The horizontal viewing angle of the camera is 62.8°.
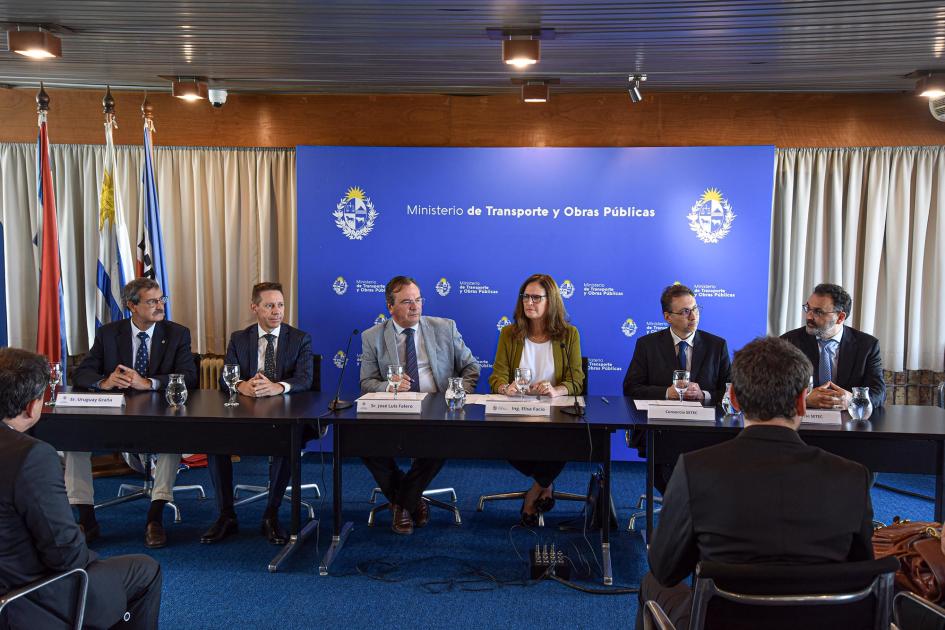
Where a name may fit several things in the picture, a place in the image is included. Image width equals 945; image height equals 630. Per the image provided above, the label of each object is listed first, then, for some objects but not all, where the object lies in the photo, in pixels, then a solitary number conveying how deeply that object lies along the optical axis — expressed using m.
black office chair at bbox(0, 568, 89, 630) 1.95
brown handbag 2.22
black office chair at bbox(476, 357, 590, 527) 4.61
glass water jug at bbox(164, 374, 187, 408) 3.68
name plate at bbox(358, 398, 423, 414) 3.59
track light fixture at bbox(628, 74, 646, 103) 5.06
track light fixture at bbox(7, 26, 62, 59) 3.91
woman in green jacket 4.31
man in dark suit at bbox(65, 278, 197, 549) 4.16
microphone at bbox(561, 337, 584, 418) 3.53
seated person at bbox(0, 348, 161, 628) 1.99
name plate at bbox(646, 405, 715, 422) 3.44
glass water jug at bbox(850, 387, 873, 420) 3.43
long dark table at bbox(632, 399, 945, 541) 3.26
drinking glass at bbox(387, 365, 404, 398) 3.81
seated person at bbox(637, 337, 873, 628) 1.75
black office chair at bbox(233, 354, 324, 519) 4.46
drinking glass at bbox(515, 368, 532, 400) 3.79
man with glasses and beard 4.04
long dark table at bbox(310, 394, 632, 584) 3.47
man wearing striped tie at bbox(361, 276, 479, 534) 4.29
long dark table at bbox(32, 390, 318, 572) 3.54
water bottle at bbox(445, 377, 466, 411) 3.66
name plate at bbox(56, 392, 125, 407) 3.62
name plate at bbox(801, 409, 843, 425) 3.37
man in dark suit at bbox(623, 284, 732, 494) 4.17
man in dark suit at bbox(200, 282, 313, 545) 4.20
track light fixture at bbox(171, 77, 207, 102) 5.14
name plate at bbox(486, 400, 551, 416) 3.57
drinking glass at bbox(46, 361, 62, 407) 3.60
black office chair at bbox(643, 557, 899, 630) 1.60
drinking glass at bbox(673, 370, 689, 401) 3.66
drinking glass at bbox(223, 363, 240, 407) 3.83
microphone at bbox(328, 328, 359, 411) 3.68
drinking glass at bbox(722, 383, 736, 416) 3.62
